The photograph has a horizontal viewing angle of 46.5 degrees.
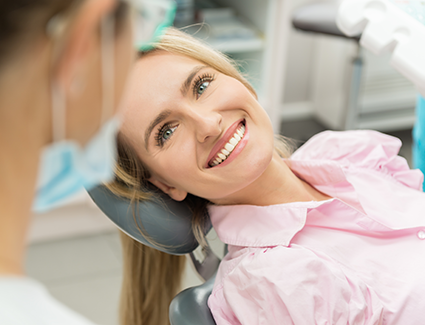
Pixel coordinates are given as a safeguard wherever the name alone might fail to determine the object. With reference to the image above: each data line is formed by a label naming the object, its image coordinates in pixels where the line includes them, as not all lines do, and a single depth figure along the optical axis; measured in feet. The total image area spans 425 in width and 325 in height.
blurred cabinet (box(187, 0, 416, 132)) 7.72
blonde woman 2.92
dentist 1.40
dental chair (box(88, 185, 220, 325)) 3.21
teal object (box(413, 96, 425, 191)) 4.05
